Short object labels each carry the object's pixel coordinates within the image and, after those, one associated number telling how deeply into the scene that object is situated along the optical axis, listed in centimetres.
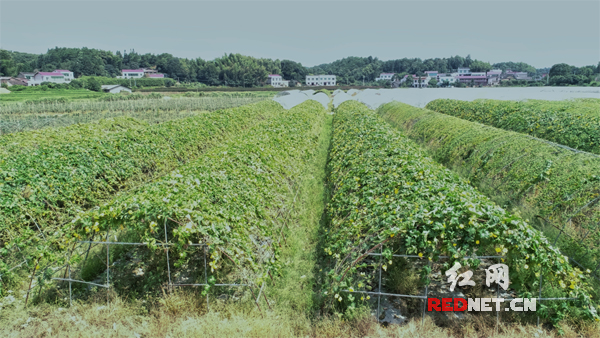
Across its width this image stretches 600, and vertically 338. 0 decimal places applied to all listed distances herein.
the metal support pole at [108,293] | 540
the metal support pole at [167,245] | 514
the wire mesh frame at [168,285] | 520
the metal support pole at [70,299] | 531
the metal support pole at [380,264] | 493
